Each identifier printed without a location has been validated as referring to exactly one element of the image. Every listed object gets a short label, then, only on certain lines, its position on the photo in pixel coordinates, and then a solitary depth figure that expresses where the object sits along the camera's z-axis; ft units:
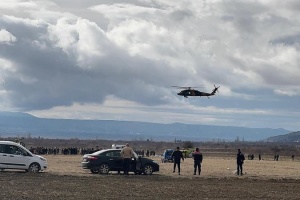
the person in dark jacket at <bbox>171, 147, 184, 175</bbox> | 121.08
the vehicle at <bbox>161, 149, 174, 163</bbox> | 207.65
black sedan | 111.55
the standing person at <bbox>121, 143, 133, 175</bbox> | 109.40
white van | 106.11
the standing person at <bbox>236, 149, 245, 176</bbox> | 121.70
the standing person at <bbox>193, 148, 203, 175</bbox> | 118.62
